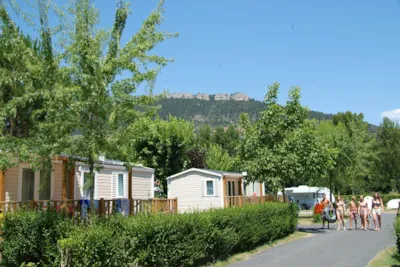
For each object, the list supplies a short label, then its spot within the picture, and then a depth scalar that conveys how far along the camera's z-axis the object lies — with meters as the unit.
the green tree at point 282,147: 16.94
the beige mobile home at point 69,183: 13.43
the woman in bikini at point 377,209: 17.25
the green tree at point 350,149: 28.19
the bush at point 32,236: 8.58
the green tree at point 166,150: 33.72
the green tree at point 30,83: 8.99
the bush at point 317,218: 22.73
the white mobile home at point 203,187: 24.09
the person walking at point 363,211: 17.66
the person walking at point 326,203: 19.29
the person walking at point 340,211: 18.56
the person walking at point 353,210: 18.69
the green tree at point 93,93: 8.76
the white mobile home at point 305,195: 44.28
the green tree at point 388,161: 53.09
